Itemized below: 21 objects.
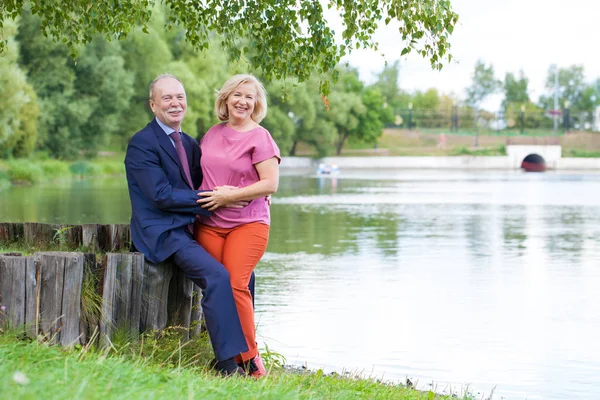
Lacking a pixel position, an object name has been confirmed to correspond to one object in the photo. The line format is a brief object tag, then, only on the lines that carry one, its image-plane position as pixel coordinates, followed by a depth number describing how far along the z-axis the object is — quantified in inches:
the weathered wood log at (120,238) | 280.8
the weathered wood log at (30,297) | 233.5
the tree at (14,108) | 1529.3
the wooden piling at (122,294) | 244.1
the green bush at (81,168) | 2061.6
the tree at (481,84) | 6092.5
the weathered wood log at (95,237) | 281.9
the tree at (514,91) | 5999.0
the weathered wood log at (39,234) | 293.4
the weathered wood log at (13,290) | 232.7
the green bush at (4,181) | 1574.3
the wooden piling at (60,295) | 234.5
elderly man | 245.0
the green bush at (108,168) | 2151.8
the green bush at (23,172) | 1705.2
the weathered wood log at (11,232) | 307.1
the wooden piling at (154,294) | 254.7
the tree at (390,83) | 6049.7
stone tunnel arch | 4320.9
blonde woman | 250.2
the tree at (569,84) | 6210.6
